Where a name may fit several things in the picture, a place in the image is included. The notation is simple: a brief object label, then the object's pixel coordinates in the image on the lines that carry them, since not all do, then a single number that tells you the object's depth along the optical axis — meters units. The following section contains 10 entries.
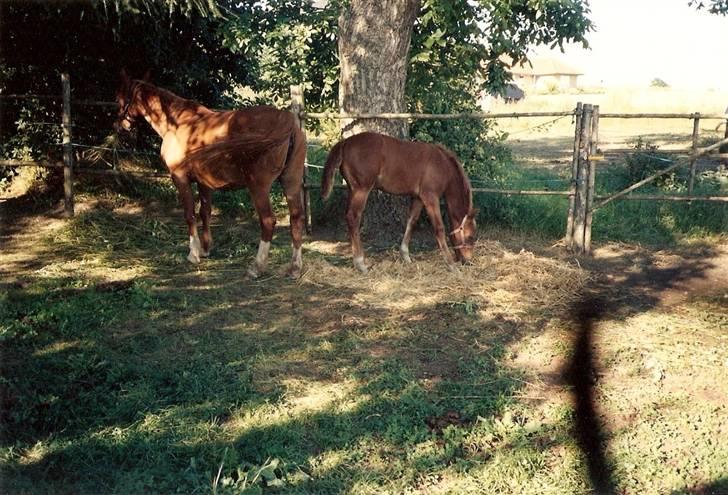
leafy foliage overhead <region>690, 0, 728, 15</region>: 12.76
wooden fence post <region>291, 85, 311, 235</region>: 8.30
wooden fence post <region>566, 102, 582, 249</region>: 7.64
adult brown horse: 6.35
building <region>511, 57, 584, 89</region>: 74.94
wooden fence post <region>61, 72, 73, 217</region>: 8.91
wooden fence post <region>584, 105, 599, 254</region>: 7.63
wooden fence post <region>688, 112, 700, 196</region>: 8.01
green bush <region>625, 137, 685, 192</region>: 10.12
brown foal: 6.86
